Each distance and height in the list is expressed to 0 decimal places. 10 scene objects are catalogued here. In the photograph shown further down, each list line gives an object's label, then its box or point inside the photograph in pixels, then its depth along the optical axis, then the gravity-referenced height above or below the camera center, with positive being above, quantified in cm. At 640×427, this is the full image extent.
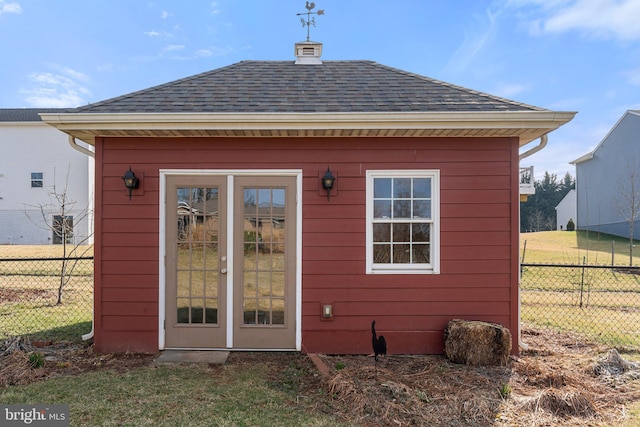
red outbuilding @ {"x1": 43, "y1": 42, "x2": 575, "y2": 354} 409 -22
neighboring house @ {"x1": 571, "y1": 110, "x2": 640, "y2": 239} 1638 +229
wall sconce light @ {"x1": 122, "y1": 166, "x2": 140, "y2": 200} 397 +42
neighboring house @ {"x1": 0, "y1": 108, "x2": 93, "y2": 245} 1731 +205
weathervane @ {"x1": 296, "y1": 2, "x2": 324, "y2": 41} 621 +373
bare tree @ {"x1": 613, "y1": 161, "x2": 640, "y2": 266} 1541 +137
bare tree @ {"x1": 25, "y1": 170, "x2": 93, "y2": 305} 1460 +4
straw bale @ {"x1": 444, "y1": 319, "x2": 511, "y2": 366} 369 -140
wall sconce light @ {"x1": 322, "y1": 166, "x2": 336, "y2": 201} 399 +43
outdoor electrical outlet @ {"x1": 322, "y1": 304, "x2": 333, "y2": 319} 407 -116
